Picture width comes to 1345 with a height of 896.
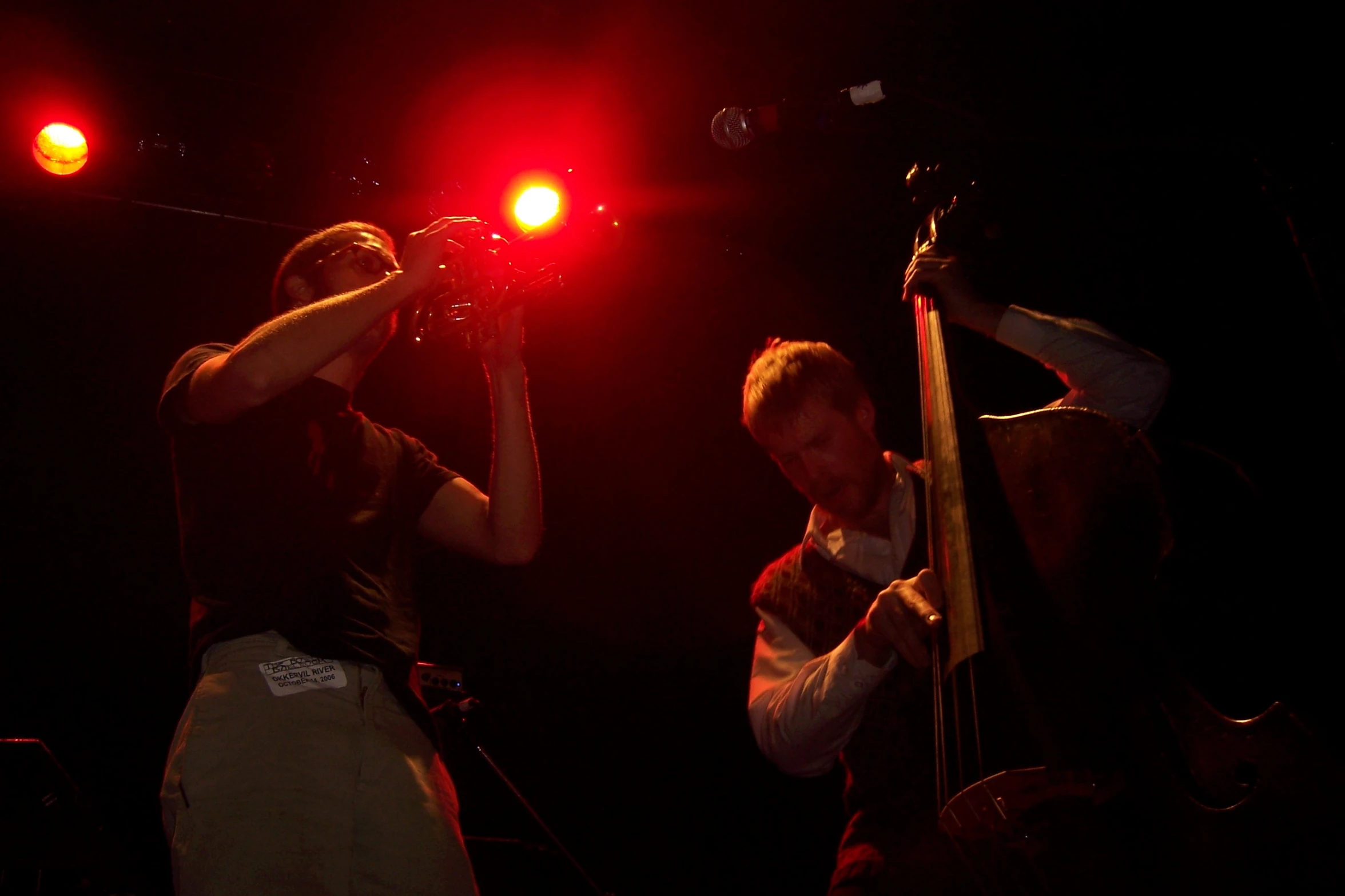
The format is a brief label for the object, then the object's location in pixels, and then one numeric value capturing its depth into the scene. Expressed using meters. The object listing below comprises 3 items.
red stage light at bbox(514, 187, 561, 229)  3.51
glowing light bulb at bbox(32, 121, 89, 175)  3.37
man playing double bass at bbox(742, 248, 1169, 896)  2.03
